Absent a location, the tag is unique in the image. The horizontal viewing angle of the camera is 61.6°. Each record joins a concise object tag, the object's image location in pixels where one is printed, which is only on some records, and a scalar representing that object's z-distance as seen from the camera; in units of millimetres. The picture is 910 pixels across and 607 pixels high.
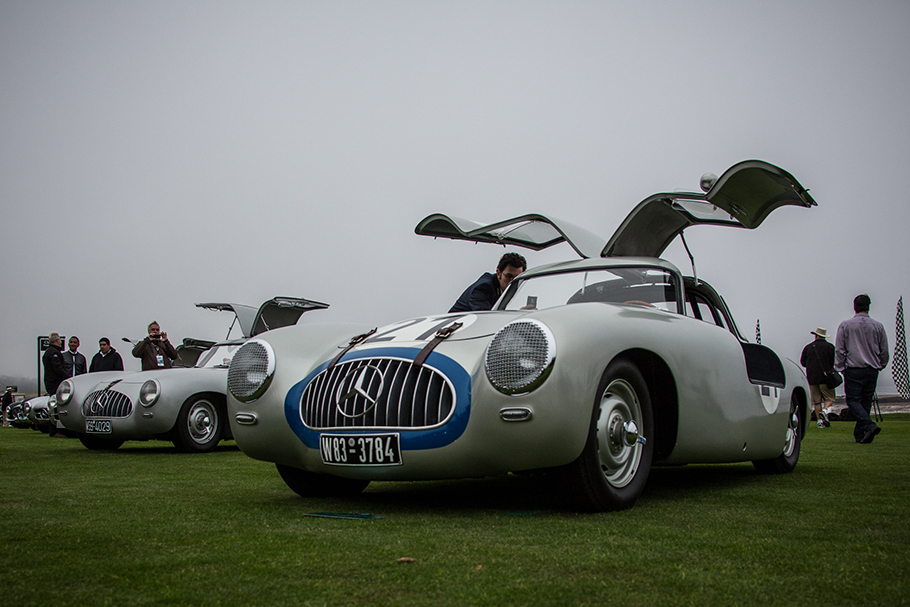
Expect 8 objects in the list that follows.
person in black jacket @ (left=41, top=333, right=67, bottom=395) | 12523
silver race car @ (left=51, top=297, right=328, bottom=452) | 7688
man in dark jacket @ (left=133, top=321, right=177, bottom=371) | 10617
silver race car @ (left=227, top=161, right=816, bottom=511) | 3021
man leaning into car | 5758
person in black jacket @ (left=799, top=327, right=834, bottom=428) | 13047
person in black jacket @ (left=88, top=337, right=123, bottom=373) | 11727
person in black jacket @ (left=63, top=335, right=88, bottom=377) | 13053
